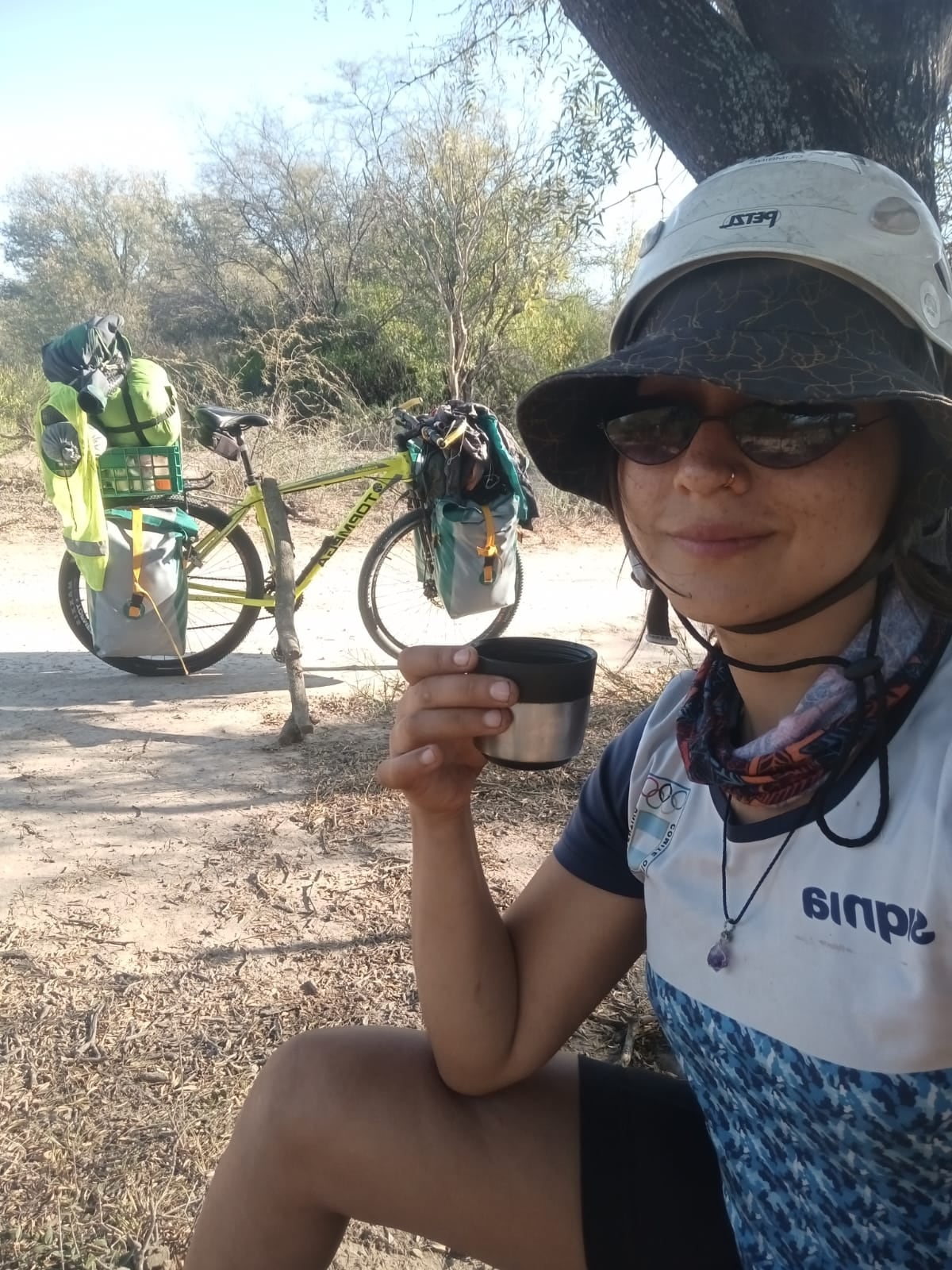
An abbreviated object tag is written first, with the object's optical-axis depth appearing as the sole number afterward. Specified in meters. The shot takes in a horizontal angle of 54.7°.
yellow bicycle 4.64
